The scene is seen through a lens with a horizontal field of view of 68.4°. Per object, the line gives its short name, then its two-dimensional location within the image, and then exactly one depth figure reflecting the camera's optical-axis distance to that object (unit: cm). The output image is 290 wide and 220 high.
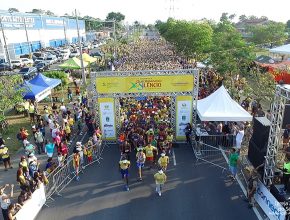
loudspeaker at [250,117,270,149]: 936
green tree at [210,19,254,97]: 2058
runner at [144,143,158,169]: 994
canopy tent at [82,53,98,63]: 2588
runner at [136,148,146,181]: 943
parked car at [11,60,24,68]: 3239
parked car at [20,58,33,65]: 3365
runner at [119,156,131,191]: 895
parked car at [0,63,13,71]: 3142
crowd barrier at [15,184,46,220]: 724
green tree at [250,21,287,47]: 4847
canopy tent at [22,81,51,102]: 1565
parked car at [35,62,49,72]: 2942
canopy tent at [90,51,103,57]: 4108
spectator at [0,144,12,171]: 1034
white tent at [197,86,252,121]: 1171
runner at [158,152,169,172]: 944
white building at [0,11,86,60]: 4057
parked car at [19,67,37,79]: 2513
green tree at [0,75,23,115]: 1324
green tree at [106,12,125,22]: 12606
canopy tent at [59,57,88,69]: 2234
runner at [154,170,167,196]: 846
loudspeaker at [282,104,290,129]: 1237
